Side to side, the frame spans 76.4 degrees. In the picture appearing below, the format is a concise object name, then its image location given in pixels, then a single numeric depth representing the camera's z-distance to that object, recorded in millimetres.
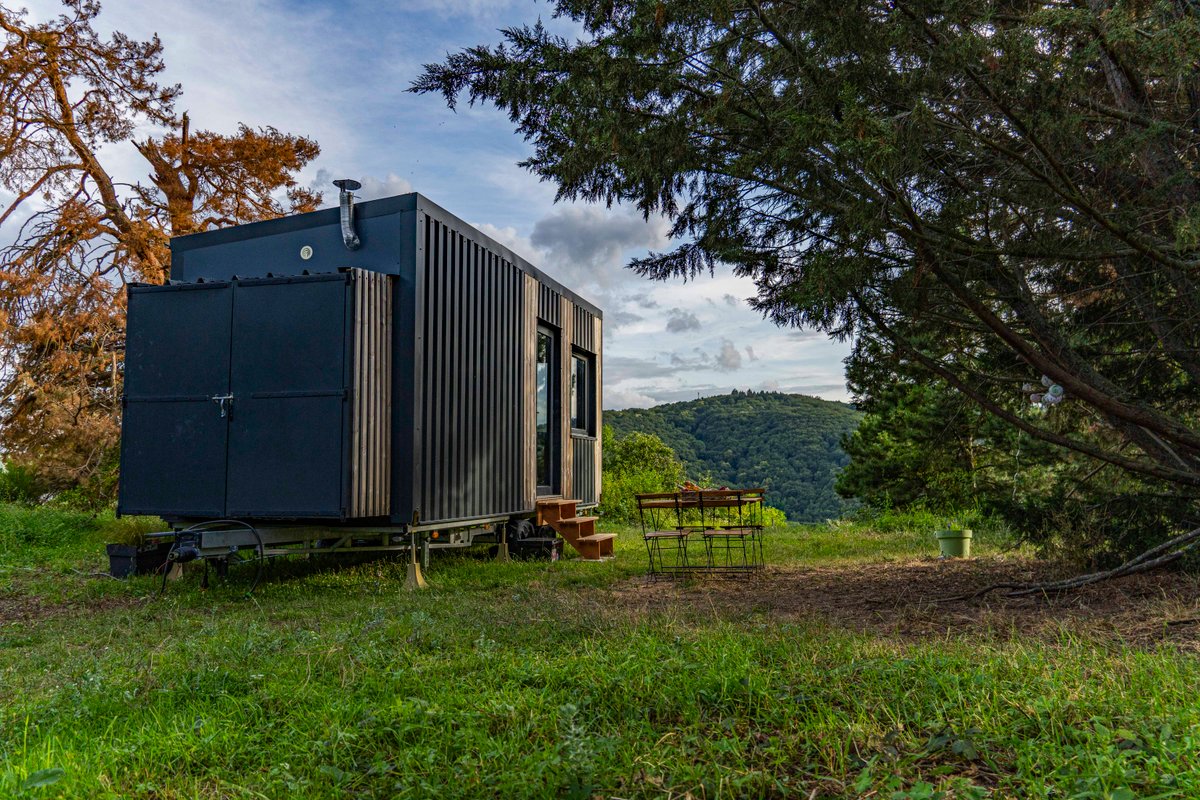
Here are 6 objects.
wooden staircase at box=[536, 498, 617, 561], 8586
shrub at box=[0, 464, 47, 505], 12680
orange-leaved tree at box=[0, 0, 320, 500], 11695
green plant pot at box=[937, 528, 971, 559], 8047
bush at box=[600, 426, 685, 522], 15680
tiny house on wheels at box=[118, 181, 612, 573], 5895
